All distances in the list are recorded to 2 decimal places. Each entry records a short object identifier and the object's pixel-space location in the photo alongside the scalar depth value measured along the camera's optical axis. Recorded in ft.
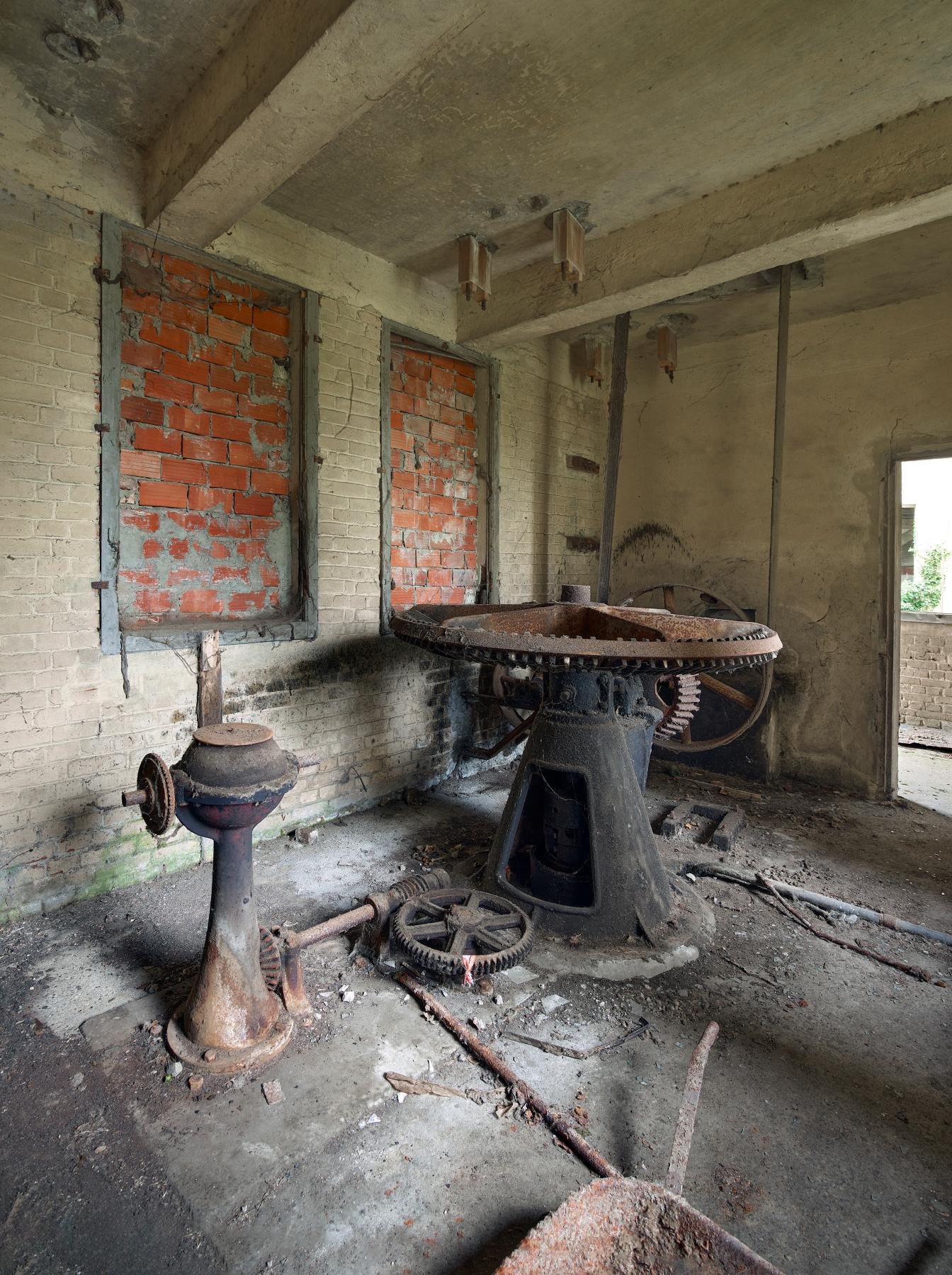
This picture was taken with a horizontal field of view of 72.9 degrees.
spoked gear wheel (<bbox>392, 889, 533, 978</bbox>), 6.98
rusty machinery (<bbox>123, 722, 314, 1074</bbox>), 5.98
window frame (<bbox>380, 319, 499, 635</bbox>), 14.21
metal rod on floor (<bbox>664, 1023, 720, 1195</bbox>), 4.89
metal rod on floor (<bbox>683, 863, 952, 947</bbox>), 8.49
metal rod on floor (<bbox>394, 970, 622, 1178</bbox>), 5.08
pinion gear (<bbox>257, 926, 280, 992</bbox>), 6.81
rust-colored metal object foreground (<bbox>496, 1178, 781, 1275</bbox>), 4.07
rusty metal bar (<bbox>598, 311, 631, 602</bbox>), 14.24
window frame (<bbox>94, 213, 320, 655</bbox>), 8.82
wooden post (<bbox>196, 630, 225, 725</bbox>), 9.88
